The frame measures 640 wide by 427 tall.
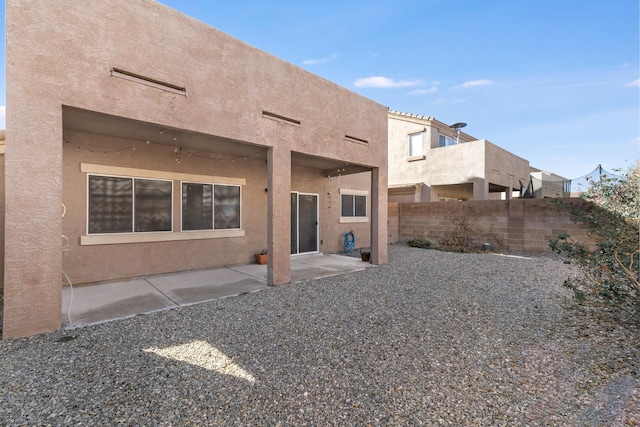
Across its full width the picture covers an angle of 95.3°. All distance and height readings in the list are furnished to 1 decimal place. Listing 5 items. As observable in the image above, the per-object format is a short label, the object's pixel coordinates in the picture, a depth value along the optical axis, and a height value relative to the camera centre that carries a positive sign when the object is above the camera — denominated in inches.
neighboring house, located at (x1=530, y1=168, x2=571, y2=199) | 885.0 +83.5
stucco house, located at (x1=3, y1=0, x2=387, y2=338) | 151.6 +57.9
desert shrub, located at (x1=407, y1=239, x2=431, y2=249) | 508.7 -55.8
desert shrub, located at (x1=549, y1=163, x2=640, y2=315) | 141.9 -24.6
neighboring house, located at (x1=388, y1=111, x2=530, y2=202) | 642.2 +114.7
